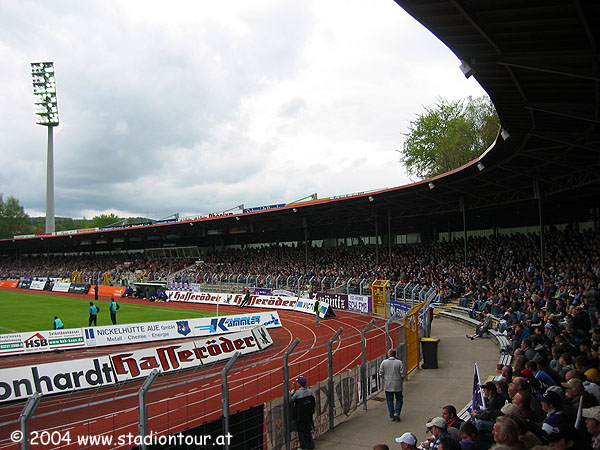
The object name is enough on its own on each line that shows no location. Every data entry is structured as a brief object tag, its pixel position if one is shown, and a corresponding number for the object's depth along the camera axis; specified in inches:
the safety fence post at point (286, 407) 324.5
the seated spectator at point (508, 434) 173.9
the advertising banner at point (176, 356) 518.6
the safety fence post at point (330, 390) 375.6
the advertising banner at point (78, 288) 1982.0
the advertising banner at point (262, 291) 1478.8
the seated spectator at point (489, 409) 230.1
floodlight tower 3361.2
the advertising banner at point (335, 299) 1259.8
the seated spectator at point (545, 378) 302.2
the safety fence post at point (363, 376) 430.6
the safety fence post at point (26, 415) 216.1
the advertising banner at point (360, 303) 1157.7
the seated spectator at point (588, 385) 268.4
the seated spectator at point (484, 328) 753.8
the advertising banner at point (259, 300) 1209.4
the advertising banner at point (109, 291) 1809.8
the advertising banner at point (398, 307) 913.5
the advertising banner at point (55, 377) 452.1
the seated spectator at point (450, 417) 250.2
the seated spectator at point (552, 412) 206.5
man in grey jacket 386.3
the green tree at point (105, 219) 5634.8
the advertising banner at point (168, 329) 760.3
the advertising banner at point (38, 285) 2135.8
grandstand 347.9
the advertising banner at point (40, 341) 708.7
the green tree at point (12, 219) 4830.2
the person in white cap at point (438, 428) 230.7
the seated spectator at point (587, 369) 294.1
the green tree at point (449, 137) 2004.2
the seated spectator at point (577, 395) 242.7
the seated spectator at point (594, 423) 192.3
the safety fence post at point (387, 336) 485.3
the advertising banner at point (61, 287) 2020.7
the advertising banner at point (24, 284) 2230.6
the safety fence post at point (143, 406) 242.2
